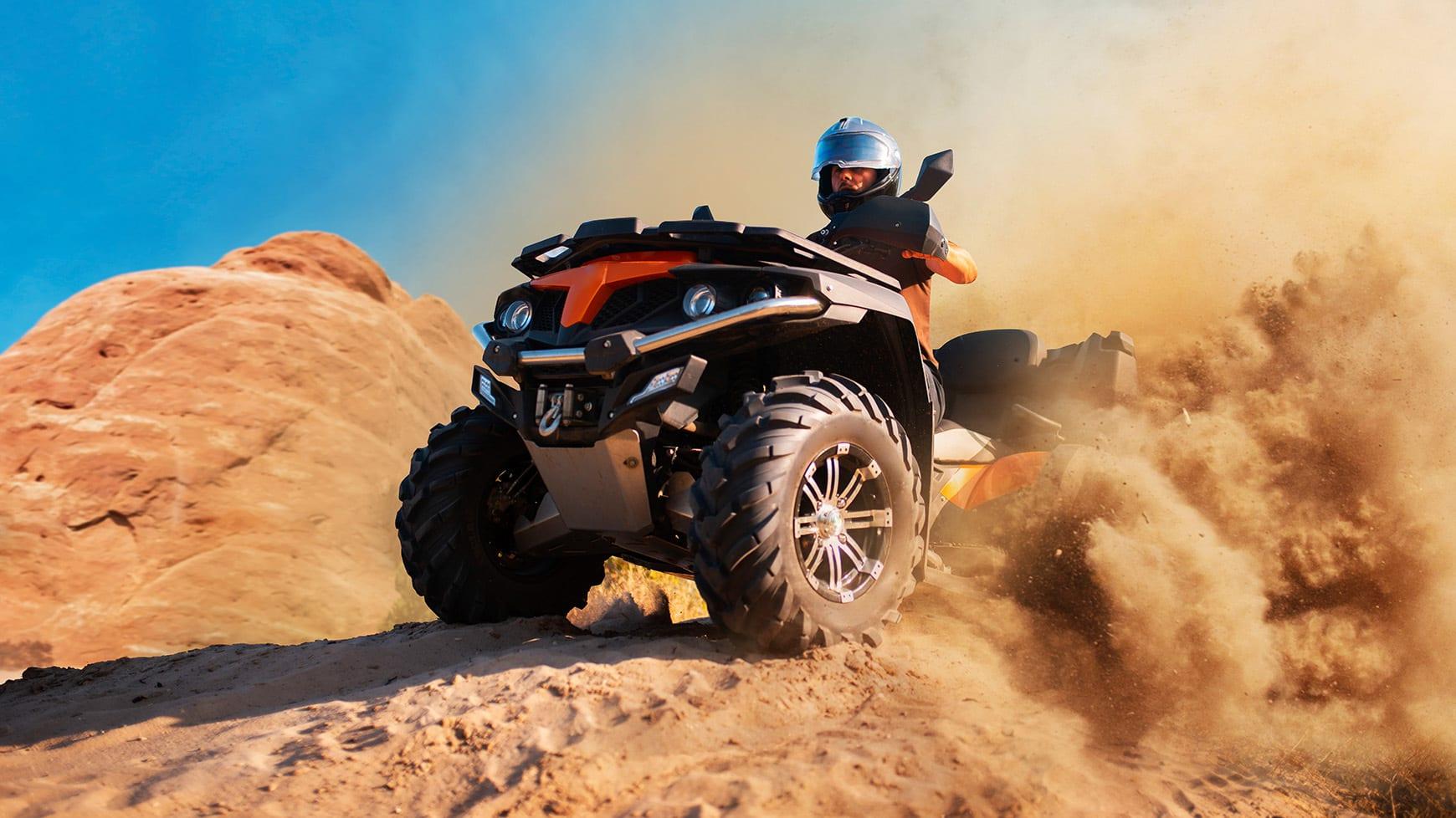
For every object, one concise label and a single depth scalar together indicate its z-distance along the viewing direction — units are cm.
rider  516
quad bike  384
